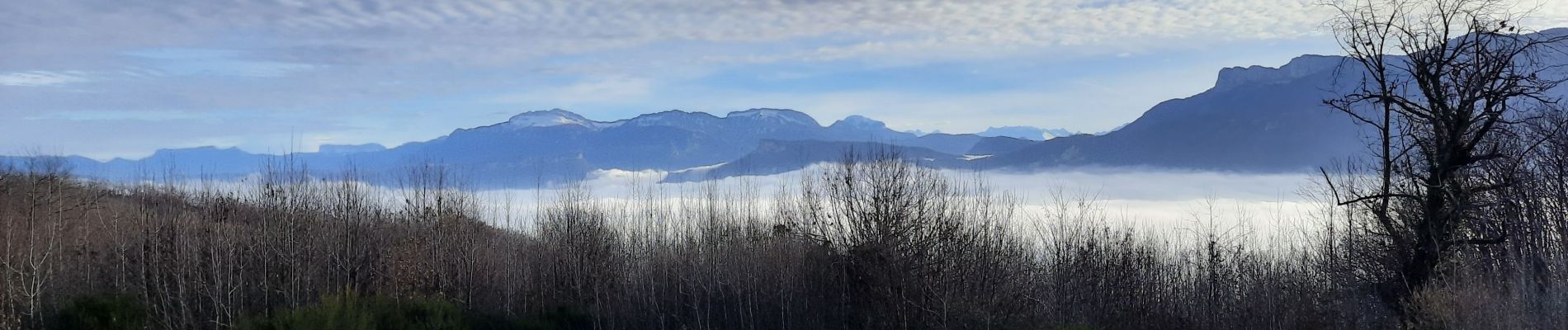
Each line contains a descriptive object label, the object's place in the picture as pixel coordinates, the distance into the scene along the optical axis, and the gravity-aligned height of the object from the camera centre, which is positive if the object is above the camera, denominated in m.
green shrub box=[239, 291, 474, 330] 15.27 -2.51
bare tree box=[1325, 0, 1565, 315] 16.81 +0.47
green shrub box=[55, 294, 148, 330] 17.05 -2.60
